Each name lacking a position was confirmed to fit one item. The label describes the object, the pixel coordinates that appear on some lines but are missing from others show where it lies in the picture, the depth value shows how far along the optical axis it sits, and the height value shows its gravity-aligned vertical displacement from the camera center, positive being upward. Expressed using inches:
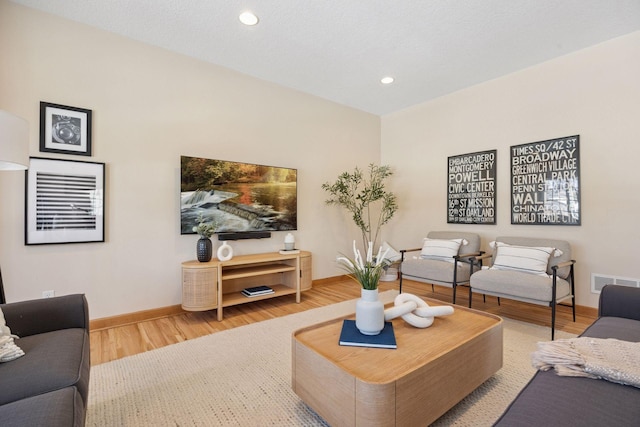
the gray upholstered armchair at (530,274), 101.1 -21.6
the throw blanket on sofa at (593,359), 43.9 -22.9
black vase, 122.3 -14.4
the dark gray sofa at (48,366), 36.1 -24.2
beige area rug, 61.3 -42.4
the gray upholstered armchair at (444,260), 128.3 -20.9
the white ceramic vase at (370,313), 64.6 -21.6
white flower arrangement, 66.1 -12.5
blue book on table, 61.2 -26.5
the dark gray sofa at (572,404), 36.4 -25.2
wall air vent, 112.7 -25.1
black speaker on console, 135.7 -9.4
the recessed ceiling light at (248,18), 101.8 +70.6
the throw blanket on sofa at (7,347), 47.8 -22.4
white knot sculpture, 70.5 -23.6
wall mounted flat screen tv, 126.8 +9.8
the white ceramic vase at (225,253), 127.1 -16.3
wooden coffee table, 48.1 -28.9
